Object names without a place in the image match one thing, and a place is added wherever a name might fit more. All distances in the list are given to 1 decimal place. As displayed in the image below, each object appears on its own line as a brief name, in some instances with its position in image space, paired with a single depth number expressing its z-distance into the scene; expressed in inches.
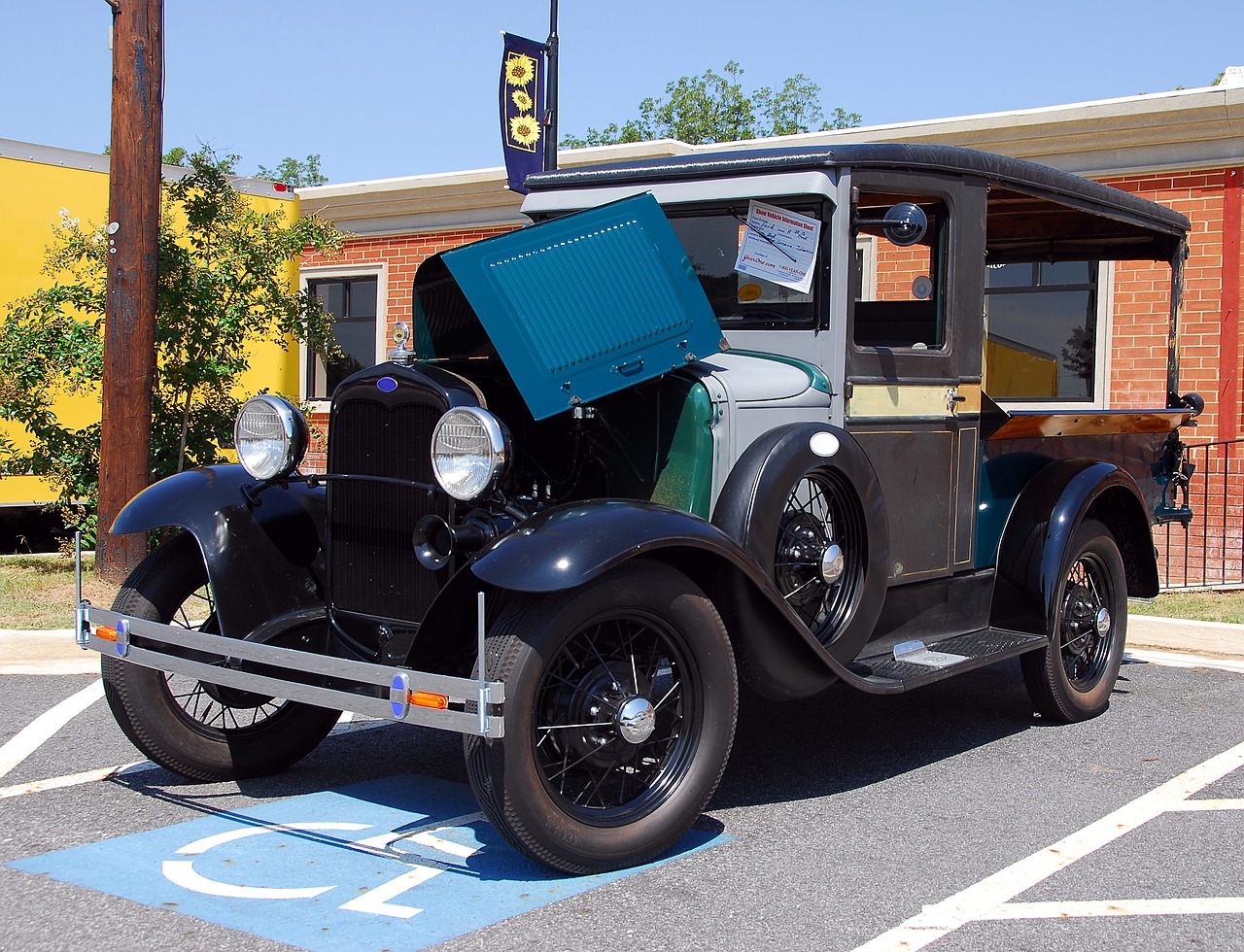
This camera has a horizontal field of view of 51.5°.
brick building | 427.2
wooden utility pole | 348.5
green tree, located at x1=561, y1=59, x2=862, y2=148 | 1706.4
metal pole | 492.1
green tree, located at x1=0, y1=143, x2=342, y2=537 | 389.4
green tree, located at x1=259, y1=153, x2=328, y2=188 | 2139.9
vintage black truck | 149.3
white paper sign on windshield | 191.3
